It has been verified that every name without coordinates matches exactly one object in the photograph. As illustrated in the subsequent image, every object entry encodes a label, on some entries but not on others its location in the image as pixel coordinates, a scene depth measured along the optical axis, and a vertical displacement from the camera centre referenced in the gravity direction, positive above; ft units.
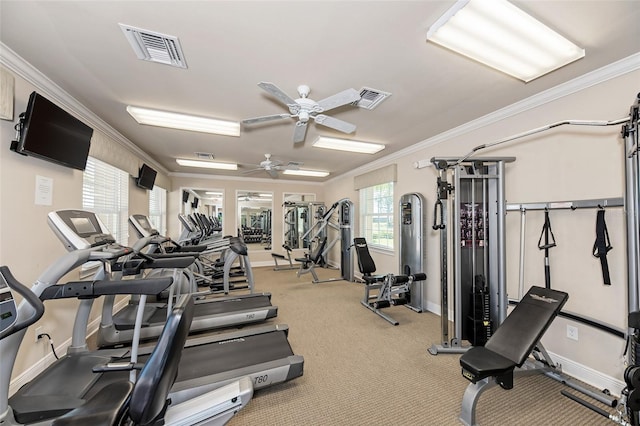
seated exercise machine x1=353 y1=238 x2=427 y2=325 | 10.81 -3.19
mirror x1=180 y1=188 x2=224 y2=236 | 21.22 +1.31
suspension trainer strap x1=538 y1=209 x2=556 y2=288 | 6.74 -0.67
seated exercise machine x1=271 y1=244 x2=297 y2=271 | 20.33 -4.23
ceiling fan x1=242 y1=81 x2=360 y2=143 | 6.00 +2.99
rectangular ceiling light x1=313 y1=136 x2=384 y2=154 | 11.74 +3.59
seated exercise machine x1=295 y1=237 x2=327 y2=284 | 16.93 -3.06
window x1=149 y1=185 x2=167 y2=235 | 16.94 +0.64
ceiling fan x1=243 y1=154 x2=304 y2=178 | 14.57 +3.17
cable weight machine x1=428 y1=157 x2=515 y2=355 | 7.91 -1.02
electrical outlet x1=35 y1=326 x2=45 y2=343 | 6.63 -3.08
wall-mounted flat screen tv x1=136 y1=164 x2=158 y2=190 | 13.02 +2.12
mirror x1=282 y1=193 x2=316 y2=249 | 23.93 -0.34
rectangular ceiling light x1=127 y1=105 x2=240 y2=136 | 8.60 +3.55
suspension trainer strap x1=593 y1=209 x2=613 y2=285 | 6.04 -0.61
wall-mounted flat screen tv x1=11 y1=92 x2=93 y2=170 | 5.89 +2.16
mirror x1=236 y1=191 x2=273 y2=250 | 23.00 -0.07
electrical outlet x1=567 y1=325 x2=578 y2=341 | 6.91 -3.18
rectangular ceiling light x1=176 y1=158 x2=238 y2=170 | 15.98 +3.56
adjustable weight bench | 5.25 -3.07
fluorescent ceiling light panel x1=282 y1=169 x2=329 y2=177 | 19.34 +3.58
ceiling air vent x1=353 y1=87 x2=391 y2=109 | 7.23 +3.67
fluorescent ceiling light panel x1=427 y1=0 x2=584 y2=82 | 4.45 +3.65
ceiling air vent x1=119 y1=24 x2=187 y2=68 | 4.99 +3.66
